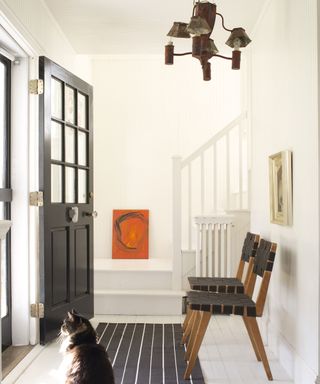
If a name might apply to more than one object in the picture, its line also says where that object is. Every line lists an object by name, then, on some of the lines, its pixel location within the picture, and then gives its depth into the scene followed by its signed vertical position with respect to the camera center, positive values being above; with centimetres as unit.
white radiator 502 -56
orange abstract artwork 642 -57
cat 202 -71
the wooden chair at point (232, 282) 382 -74
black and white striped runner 318 -121
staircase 495 -86
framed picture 319 +2
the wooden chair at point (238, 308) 313 -74
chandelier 314 +105
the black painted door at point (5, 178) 370 +10
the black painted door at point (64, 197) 381 -5
